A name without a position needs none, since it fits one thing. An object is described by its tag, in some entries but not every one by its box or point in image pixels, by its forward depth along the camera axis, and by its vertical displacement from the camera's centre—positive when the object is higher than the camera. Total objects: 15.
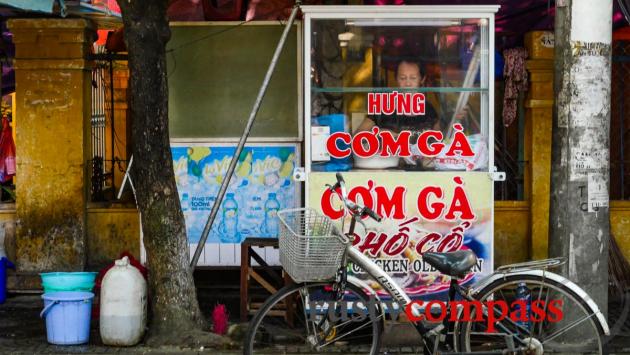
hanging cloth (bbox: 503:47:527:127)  9.91 +0.83
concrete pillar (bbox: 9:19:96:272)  9.88 -0.09
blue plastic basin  7.75 -1.06
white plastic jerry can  7.59 -1.23
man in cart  7.97 +0.29
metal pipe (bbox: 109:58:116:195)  10.05 +0.58
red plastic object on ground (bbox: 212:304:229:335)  7.88 -1.41
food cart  7.91 +0.19
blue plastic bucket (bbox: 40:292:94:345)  7.65 -1.34
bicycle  6.17 -1.01
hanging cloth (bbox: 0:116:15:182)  10.47 -0.01
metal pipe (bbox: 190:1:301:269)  8.12 +0.07
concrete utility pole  7.34 +0.09
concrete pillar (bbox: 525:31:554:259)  9.82 +0.07
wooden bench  8.12 -1.05
